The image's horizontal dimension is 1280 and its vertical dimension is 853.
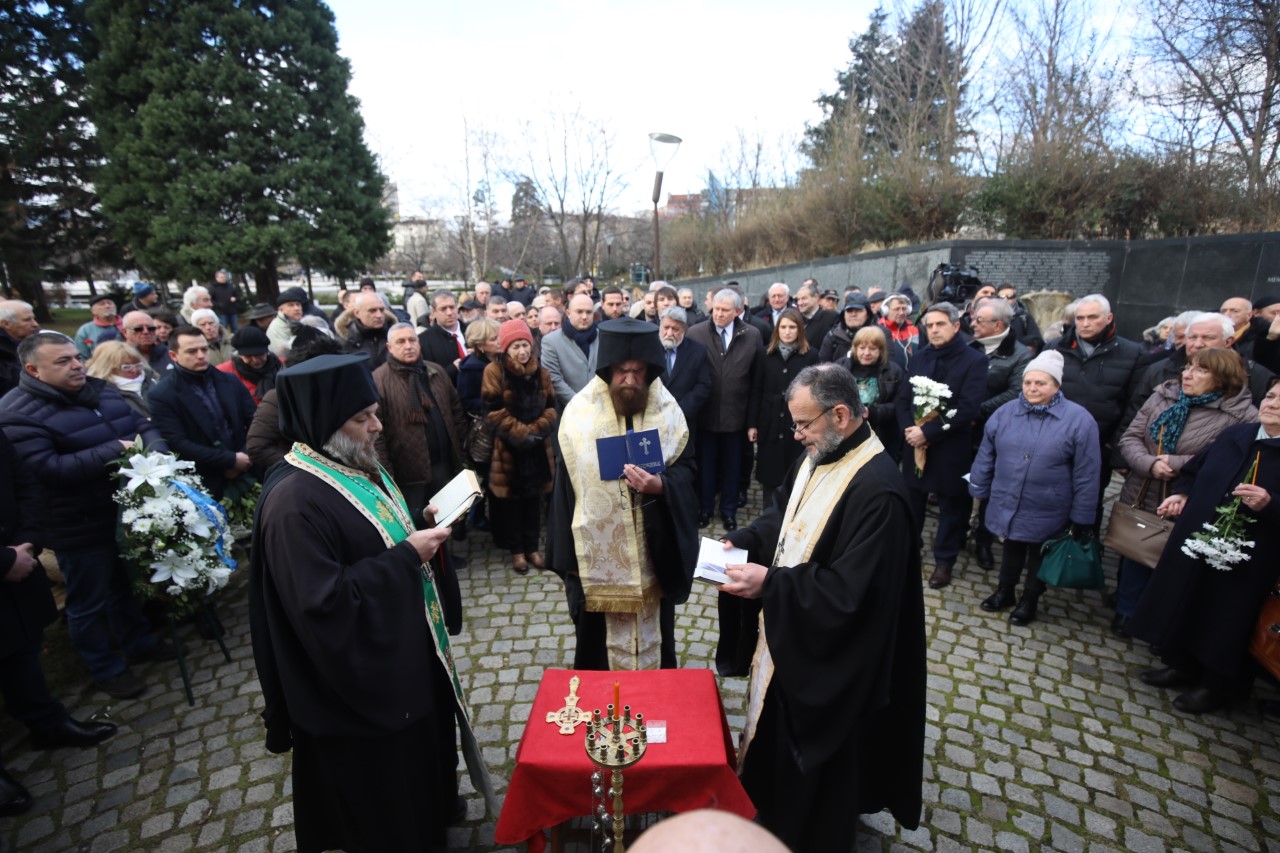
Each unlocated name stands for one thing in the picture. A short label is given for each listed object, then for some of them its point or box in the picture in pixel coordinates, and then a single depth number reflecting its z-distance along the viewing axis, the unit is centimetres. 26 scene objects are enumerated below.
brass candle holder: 204
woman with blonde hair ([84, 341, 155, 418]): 489
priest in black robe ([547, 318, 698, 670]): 324
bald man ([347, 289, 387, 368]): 601
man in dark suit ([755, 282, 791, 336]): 799
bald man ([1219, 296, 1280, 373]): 533
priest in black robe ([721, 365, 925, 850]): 239
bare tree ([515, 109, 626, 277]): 2767
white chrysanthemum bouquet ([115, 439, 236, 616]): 384
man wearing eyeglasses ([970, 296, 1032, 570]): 568
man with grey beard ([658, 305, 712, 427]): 616
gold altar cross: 251
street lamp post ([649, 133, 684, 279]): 1184
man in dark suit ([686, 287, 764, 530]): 652
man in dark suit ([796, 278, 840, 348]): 823
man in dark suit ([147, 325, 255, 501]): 468
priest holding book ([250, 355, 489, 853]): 223
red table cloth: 235
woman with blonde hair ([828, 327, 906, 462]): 596
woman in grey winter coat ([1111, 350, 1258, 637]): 408
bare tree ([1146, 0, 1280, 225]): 1214
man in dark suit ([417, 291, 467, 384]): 673
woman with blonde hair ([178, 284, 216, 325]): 859
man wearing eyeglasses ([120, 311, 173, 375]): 603
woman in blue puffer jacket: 448
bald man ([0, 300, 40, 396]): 475
